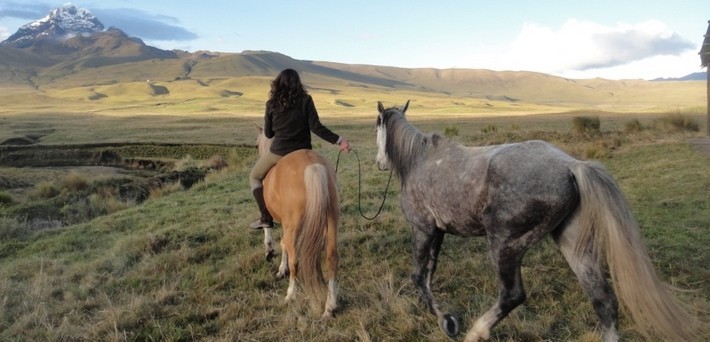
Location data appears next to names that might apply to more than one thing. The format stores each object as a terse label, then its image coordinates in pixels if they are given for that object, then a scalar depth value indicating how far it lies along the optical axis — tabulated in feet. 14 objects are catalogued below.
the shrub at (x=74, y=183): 54.60
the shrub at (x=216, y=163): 72.49
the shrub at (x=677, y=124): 70.40
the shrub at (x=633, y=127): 73.18
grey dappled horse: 11.90
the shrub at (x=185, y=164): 71.34
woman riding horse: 18.35
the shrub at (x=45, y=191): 52.19
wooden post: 68.23
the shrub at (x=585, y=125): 77.42
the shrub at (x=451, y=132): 87.74
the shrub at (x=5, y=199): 45.75
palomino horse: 16.49
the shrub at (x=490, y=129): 87.94
